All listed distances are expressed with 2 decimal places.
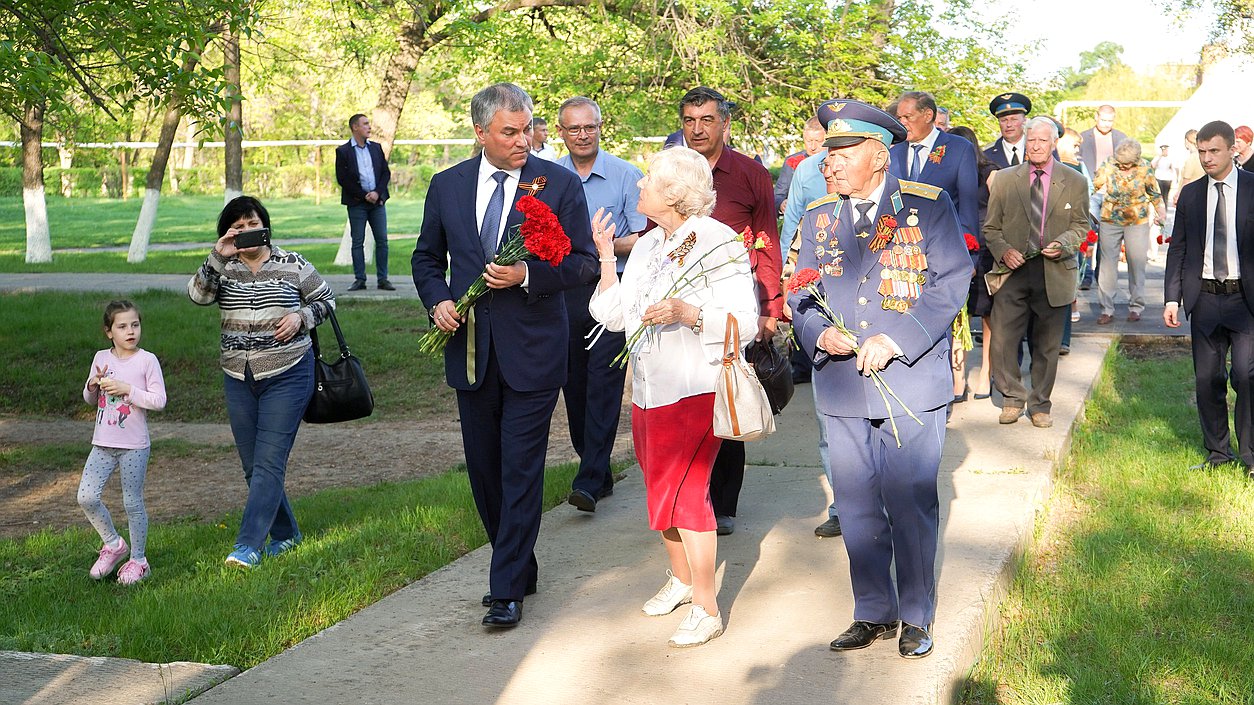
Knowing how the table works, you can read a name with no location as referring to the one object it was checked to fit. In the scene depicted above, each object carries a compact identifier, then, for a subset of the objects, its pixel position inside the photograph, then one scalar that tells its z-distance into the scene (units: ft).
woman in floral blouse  46.68
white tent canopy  75.61
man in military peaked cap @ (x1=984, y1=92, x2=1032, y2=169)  33.83
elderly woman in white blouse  15.74
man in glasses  22.86
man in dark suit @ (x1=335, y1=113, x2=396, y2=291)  54.08
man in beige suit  29.22
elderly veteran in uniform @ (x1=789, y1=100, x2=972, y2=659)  14.74
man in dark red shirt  21.08
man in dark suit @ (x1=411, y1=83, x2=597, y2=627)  16.78
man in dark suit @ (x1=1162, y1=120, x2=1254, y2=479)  24.59
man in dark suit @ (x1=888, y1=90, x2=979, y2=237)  25.77
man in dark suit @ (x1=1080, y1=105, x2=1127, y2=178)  50.83
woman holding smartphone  20.79
